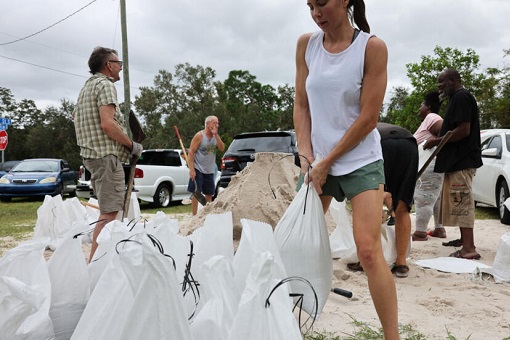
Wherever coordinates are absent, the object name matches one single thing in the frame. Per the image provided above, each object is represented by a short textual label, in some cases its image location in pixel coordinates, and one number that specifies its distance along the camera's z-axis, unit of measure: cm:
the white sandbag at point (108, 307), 161
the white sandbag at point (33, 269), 200
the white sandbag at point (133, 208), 509
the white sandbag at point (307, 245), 218
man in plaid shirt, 336
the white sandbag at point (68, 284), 218
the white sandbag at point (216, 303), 155
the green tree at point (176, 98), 3962
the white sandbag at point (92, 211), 538
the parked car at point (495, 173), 714
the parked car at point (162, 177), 1128
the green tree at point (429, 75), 3625
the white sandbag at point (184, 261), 196
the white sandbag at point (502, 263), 359
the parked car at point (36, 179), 1366
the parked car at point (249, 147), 931
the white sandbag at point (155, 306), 145
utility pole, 1448
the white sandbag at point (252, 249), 173
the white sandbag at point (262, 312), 139
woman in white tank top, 203
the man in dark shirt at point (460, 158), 424
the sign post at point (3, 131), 1661
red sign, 1697
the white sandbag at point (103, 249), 234
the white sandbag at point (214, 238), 232
